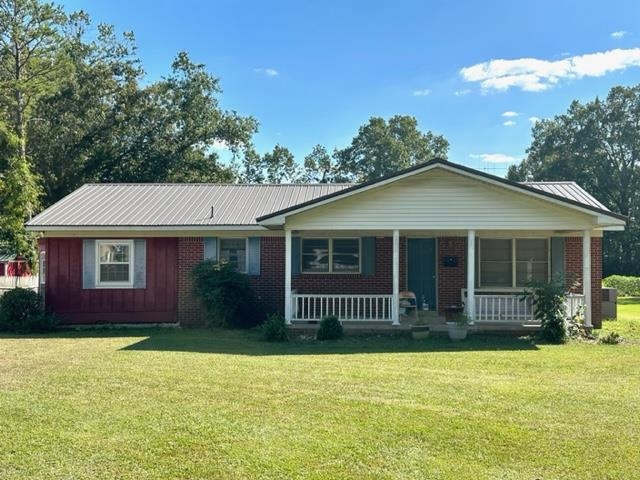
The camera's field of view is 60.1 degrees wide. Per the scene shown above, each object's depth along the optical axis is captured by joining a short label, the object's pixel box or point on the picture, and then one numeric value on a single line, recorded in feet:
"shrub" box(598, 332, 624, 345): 37.53
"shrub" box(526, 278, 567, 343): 37.55
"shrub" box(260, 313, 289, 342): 38.88
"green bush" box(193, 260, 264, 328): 44.45
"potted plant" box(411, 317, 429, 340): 38.93
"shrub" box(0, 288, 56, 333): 44.16
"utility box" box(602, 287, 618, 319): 54.08
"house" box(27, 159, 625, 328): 47.09
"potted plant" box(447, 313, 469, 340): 38.78
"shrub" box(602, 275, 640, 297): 110.30
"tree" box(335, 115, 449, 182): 165.37
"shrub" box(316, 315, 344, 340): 39.22
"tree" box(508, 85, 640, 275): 143.02
